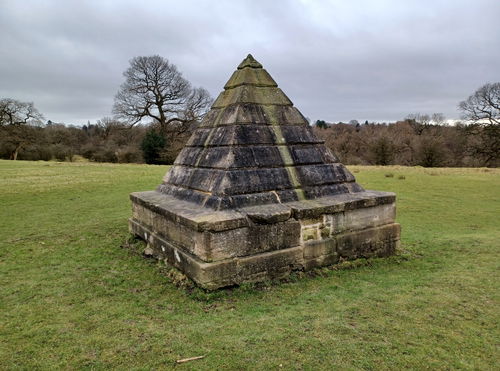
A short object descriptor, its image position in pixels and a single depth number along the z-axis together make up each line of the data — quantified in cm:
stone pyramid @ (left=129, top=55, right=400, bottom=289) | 437
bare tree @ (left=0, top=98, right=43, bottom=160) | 3616
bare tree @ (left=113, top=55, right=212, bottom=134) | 3378
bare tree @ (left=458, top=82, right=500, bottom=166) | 3253
